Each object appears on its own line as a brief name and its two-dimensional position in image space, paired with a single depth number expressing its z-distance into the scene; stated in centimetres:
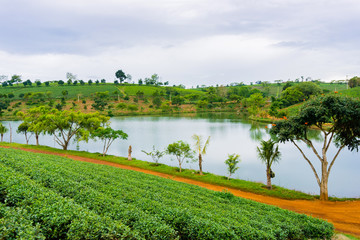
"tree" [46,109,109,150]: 3118
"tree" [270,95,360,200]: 1549
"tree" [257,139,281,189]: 1838
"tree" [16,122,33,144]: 3547
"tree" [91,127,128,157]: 2767
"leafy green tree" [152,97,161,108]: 10939
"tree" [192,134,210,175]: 2198
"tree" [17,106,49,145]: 3123
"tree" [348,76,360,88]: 9831
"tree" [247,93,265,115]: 7996
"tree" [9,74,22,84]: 13434
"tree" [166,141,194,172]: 2277
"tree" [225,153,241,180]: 2044
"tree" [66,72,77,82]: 13771
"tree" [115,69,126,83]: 14888
